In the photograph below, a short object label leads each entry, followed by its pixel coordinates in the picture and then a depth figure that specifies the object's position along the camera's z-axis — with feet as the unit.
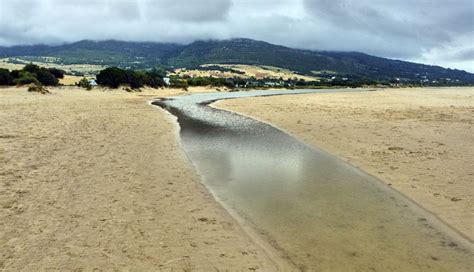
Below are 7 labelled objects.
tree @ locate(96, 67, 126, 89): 272.10
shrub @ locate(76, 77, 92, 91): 238.89
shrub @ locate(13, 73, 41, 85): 199.32
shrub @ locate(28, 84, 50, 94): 176.45
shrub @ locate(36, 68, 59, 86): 238.68
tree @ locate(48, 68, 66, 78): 302.25
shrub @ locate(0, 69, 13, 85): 199.62
